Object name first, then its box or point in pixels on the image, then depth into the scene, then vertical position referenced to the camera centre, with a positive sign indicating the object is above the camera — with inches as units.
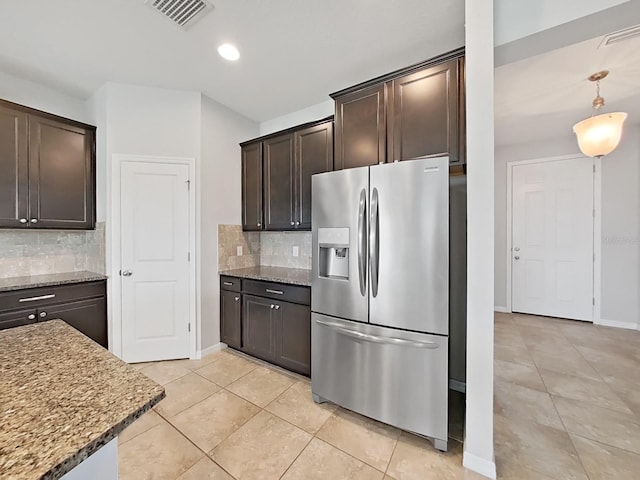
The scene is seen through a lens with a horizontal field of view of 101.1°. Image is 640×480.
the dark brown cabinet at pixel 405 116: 73.3 +37.5
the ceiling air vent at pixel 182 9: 68.6 +61.3
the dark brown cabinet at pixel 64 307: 84.6 -24.3
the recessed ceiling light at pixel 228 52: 84.4 +61.4
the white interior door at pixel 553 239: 154.2 -1.0
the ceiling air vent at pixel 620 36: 78.6 +62.2
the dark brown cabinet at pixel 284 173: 105.7 +28.2
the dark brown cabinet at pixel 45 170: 91.8 +25.4
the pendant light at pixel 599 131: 99.9 +41.7
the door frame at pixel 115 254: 103.2 -6.6
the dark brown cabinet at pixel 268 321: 93.7 -33.1
